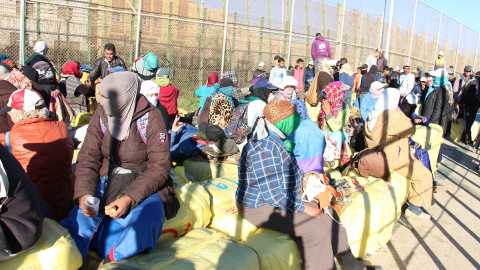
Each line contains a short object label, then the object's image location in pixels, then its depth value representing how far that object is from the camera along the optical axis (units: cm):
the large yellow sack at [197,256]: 268
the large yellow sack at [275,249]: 323
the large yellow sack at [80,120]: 683
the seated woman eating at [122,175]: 279
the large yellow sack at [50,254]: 246
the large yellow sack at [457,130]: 1152
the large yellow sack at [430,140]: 714
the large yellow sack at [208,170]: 539
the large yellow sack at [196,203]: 368
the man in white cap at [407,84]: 1170
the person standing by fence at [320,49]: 1217
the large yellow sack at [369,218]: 412
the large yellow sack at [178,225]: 329
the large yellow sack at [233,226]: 368
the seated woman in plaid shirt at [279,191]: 328
